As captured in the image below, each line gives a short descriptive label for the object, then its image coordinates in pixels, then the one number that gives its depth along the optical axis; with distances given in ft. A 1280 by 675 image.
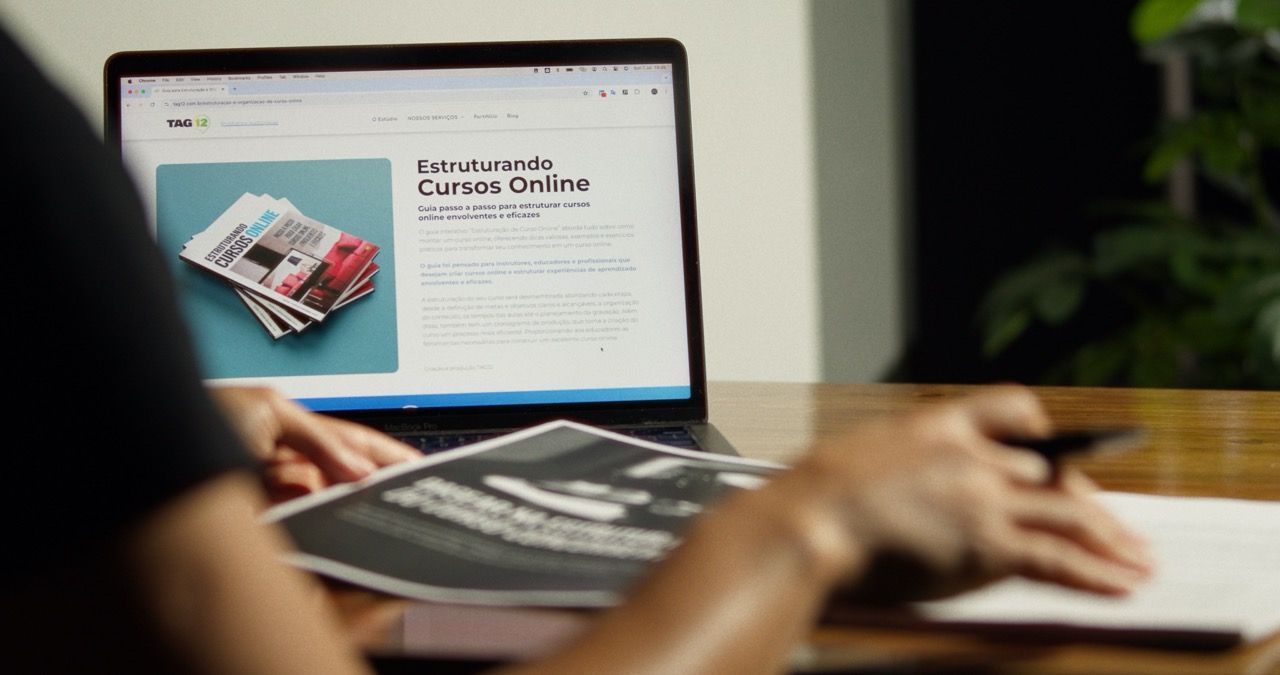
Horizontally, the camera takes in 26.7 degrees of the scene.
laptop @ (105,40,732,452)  4.38
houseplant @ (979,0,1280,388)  6.31
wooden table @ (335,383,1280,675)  3.17
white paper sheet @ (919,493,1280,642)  3.26
